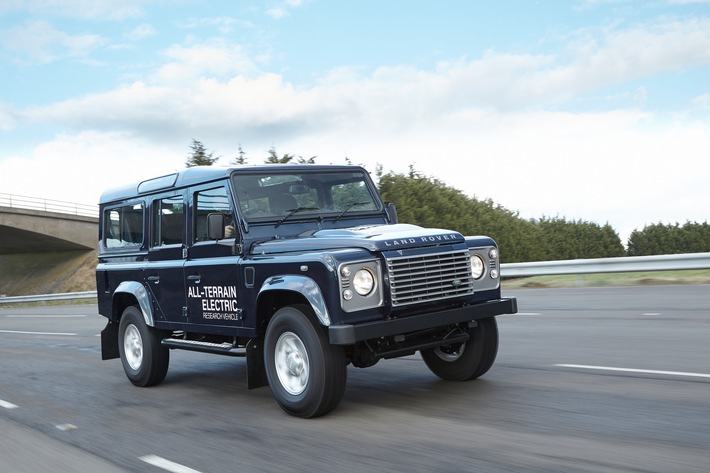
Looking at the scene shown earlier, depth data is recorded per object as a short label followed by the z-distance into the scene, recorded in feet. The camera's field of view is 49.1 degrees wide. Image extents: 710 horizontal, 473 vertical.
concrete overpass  163.12
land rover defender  18.89
